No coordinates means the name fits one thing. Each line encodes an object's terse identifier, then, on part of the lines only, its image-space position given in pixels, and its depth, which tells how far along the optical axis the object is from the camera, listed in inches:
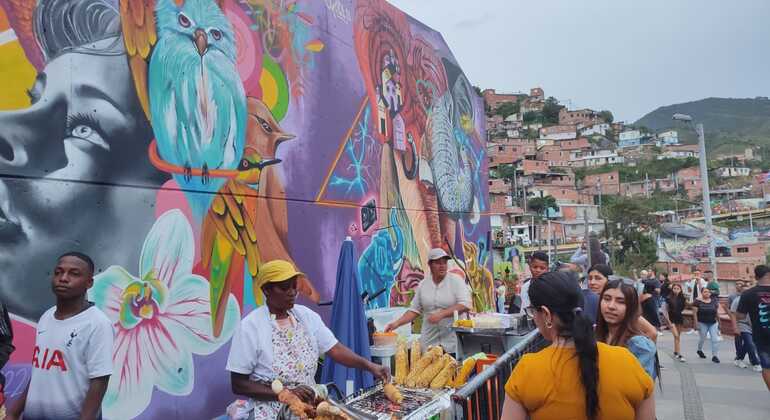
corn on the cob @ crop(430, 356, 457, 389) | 163.3
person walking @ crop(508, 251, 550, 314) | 242.7
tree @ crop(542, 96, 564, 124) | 5738.2
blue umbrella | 199.2
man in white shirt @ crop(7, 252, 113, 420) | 115.0
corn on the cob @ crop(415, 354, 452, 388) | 164.6
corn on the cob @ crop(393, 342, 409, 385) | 169.8
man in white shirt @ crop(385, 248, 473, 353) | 216.8
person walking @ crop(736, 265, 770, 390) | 236.7
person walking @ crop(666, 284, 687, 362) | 446.6
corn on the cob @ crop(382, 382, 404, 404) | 140.3
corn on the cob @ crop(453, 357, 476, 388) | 165.0
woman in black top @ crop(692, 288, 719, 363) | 395.2
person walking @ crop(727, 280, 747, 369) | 326.2
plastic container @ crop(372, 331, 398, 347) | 191.3
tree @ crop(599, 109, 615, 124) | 6038.4
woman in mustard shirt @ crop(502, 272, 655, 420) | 82.5
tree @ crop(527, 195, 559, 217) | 3166.8
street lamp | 651.5
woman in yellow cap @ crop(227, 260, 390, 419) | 118.6
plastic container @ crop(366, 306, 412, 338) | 325.7
